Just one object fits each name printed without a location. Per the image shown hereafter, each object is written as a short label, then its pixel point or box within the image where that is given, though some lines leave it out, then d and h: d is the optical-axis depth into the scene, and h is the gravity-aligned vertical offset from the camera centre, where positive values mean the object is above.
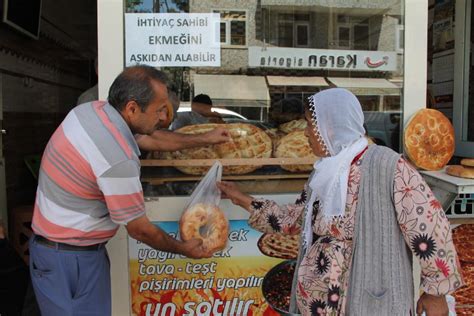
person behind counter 2.74 +0.12
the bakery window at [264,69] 2.66 +0.40
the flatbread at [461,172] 2.63 -0.21
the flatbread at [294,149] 2.73 -0.09
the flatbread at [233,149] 2.67 -0.09
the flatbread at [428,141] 2.69 -0.04
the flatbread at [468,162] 2.67 -0.16
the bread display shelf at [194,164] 2.61 -0.20
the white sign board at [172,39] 2.59 +0.54
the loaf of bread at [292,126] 2.85 +0.05
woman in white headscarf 1.62 -0.33
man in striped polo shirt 1.75 -0.24
